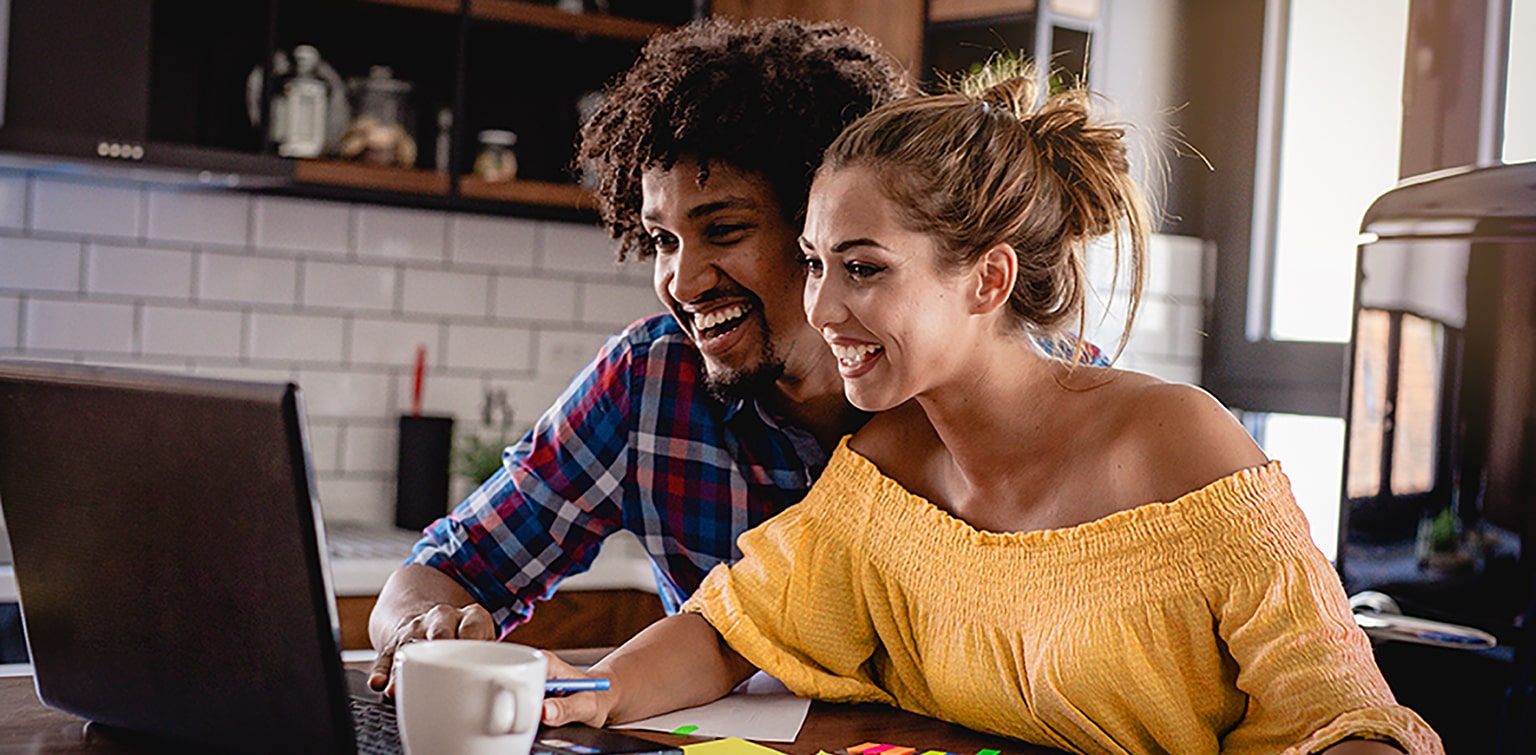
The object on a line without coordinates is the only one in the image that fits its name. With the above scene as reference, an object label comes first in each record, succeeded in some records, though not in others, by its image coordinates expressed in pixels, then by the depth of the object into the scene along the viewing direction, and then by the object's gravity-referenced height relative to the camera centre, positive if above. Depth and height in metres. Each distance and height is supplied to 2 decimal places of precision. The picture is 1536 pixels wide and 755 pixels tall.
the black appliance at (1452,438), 1.58 -0.07
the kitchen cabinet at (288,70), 2.59 +0.45
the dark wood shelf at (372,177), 2.81 +0.26
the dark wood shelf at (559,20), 2.98 +0.62
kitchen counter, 2.52 -0.44
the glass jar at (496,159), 3.04 +0.33
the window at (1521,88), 2.47 +0.48
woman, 1.17 -0.14
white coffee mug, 0.87 -0.22
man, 1.56 -0.03
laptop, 0.81 -0.15
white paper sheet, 1.17 -0.32
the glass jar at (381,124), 2.92 +0.38
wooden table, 1.04 -0.31
